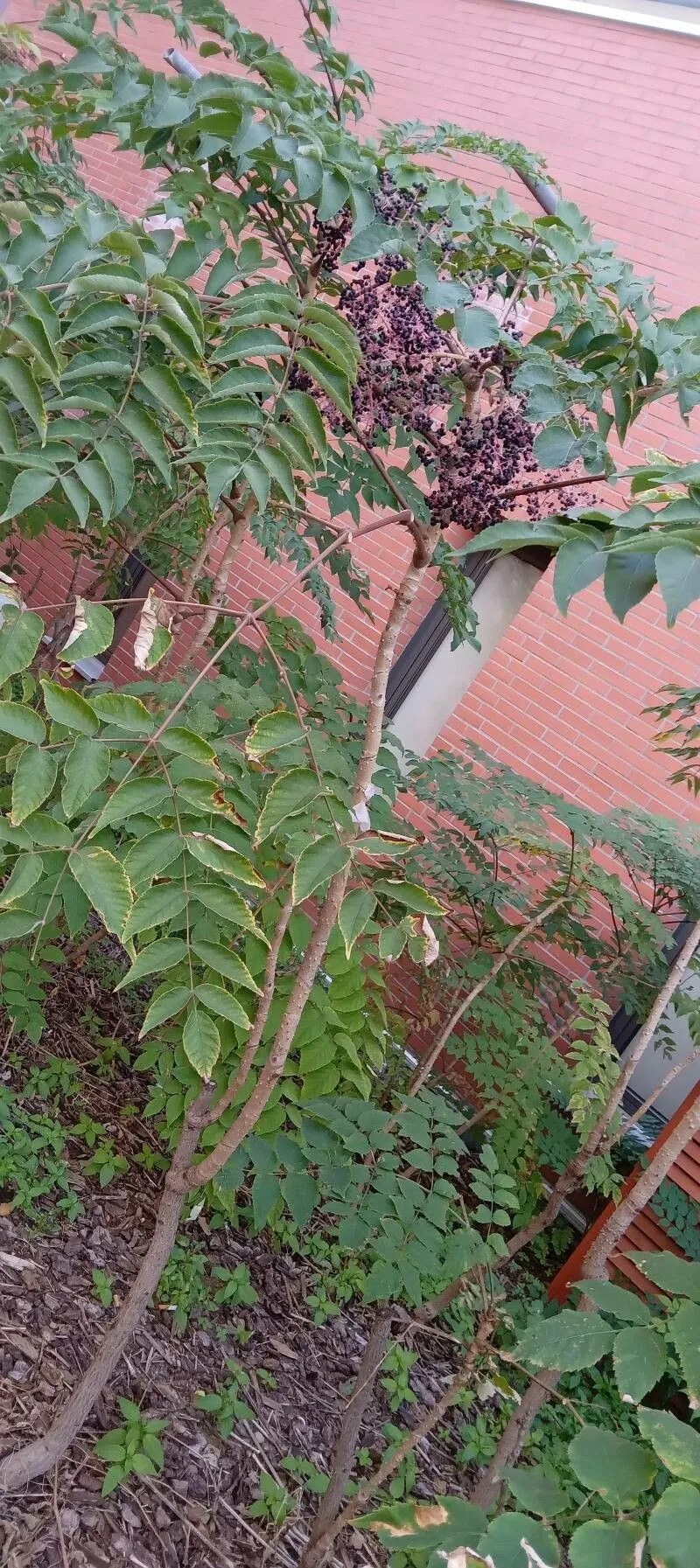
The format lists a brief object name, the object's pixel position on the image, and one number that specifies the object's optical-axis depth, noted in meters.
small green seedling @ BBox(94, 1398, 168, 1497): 1.87
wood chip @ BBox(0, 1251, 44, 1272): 2.29
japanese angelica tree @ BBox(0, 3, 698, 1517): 1.27
